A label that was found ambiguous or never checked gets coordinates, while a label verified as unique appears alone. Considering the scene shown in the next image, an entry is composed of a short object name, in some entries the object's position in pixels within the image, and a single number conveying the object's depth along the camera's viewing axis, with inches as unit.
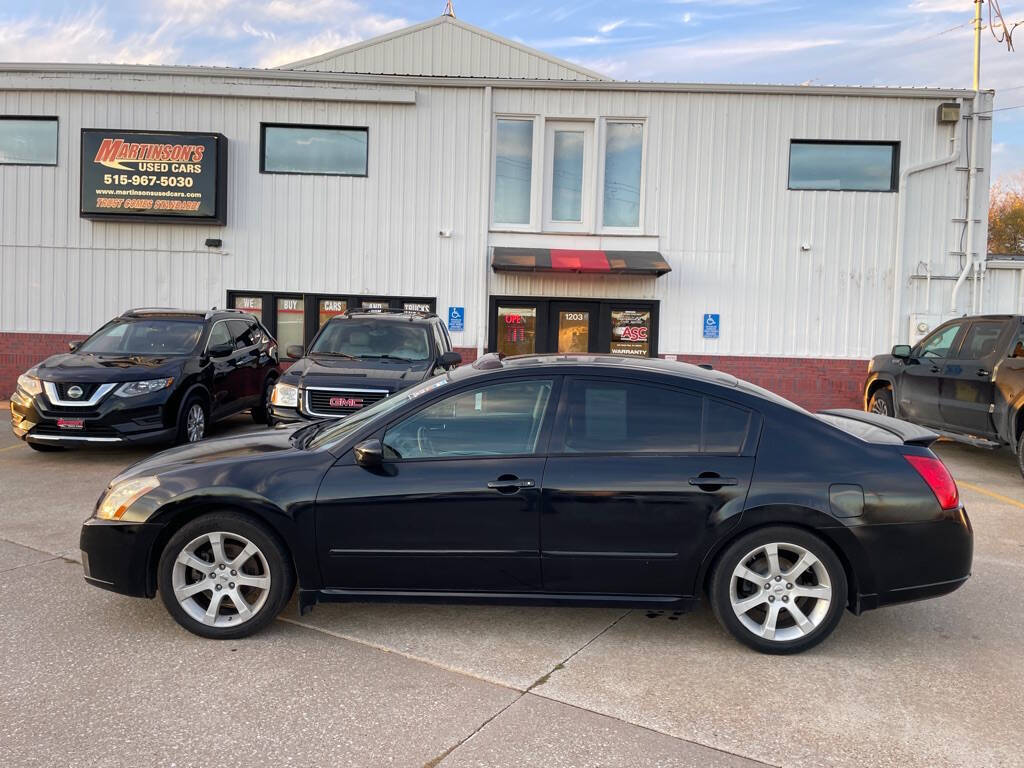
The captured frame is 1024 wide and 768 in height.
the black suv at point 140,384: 331.0
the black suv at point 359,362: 327.6
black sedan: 158.1
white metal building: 550.6
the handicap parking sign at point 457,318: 557.0
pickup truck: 342.6
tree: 1734.7
